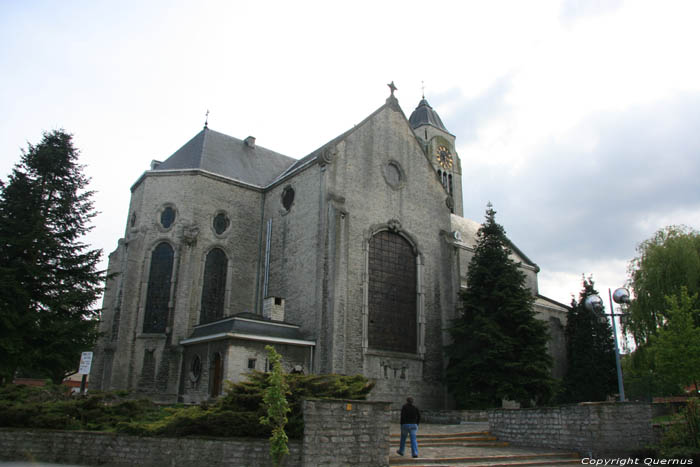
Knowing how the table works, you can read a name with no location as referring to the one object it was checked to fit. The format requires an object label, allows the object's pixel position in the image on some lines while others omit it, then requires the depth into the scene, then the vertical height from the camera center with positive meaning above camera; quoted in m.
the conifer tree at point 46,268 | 18.33 +4.52
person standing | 11.75 -0.48
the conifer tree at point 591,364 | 32.41 +2.40
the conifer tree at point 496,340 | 21.41 +2.52
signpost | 12.77 +0.77
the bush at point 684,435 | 11.71 -0.62
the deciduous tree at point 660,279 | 23.86 +5.48
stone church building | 21.06 +5.47
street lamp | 13.66 +2.57
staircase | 11.46 -1.14
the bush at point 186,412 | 11.02 -0.31
